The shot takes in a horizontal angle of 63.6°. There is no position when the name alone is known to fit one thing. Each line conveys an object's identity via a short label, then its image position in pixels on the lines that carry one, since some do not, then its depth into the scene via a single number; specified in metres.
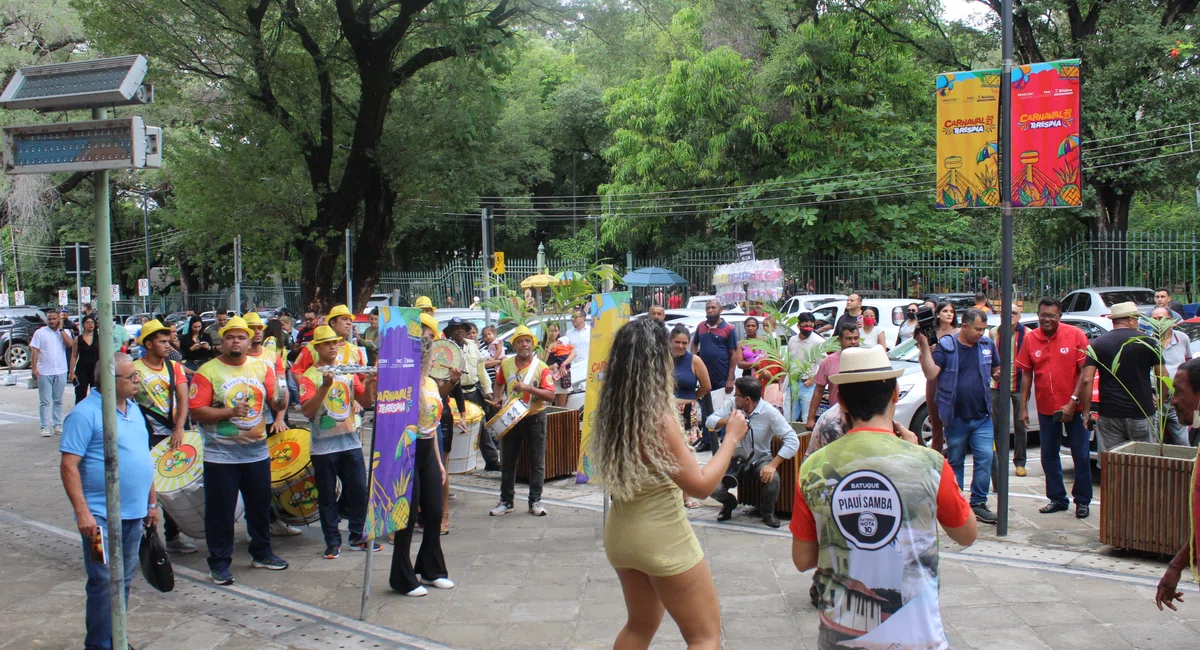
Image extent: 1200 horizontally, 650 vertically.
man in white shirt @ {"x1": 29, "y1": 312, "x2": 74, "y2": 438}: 13.37
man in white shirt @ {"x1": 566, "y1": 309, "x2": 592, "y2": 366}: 12.55
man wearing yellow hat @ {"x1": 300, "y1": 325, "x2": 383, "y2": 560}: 7.04
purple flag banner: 5.75
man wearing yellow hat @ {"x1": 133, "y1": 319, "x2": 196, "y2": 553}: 6.91
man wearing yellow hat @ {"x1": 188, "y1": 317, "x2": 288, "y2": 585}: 6.54
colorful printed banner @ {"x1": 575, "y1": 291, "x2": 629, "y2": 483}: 7.23
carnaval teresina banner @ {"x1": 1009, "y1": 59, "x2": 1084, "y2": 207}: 6.98
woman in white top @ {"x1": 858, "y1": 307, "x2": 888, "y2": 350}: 11.15
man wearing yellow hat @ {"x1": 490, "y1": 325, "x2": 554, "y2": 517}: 8.49
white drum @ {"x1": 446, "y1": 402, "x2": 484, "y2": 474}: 9.30
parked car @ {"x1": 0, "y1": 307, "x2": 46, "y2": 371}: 27.95
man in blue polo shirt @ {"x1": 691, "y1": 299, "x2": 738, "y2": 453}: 11.53
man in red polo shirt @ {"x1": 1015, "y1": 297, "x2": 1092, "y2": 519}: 7.62
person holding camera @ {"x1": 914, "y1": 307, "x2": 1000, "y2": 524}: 7.66
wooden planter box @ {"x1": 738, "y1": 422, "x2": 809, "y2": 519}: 7.96
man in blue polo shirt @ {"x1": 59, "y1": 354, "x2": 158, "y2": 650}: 4.76
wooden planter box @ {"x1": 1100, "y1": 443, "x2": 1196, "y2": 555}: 6.36
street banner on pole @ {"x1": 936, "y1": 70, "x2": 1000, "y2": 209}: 7.18
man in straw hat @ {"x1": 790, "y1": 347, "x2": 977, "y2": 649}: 2.90
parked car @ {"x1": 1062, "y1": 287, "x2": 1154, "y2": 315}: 19.78
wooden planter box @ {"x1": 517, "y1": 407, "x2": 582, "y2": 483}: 9.88
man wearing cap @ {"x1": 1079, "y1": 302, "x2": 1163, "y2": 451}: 7.25
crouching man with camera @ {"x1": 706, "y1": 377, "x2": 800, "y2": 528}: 7.48
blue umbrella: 28.59
